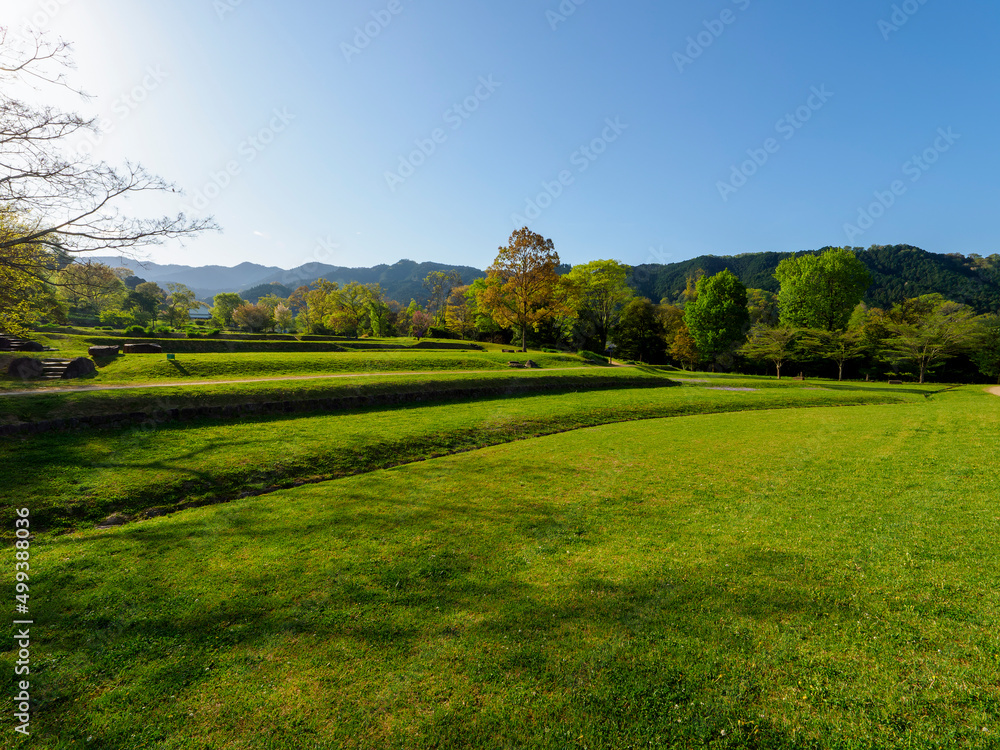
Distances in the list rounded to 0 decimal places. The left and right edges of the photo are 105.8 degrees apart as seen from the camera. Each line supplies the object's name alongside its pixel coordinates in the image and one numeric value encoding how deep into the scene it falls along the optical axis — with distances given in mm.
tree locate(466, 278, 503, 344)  56312
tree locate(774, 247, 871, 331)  45094
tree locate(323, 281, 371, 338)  61062
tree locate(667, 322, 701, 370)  53062
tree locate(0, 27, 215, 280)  10844
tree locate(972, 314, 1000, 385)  39312
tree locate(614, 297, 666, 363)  57594
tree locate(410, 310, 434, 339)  63797
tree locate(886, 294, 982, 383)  37625
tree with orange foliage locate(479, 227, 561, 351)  37625
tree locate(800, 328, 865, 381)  41962
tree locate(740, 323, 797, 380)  44375
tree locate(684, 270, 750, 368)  48781
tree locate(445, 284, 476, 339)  59812
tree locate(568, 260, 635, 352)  55969
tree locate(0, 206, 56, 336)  13098
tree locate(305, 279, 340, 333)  63628
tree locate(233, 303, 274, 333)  62469
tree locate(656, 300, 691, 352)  56088
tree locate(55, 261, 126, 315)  12430
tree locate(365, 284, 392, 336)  60188
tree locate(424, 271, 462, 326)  74538
